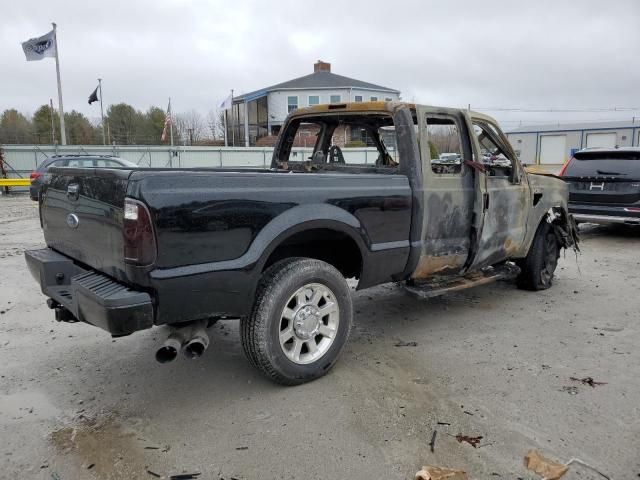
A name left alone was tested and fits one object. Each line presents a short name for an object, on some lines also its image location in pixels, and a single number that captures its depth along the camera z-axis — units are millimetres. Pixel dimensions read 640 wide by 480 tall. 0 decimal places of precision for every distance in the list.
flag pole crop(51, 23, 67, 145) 26970
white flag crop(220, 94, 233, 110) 32625
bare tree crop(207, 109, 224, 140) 52253
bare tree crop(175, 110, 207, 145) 52794
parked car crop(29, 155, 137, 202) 14194
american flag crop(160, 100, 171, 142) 35162
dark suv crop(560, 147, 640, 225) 9047
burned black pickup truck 2961
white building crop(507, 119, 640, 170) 44062
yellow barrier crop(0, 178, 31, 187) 19891
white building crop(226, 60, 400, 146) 37719
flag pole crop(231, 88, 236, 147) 44562
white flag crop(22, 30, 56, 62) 26906
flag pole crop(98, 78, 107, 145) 44656
